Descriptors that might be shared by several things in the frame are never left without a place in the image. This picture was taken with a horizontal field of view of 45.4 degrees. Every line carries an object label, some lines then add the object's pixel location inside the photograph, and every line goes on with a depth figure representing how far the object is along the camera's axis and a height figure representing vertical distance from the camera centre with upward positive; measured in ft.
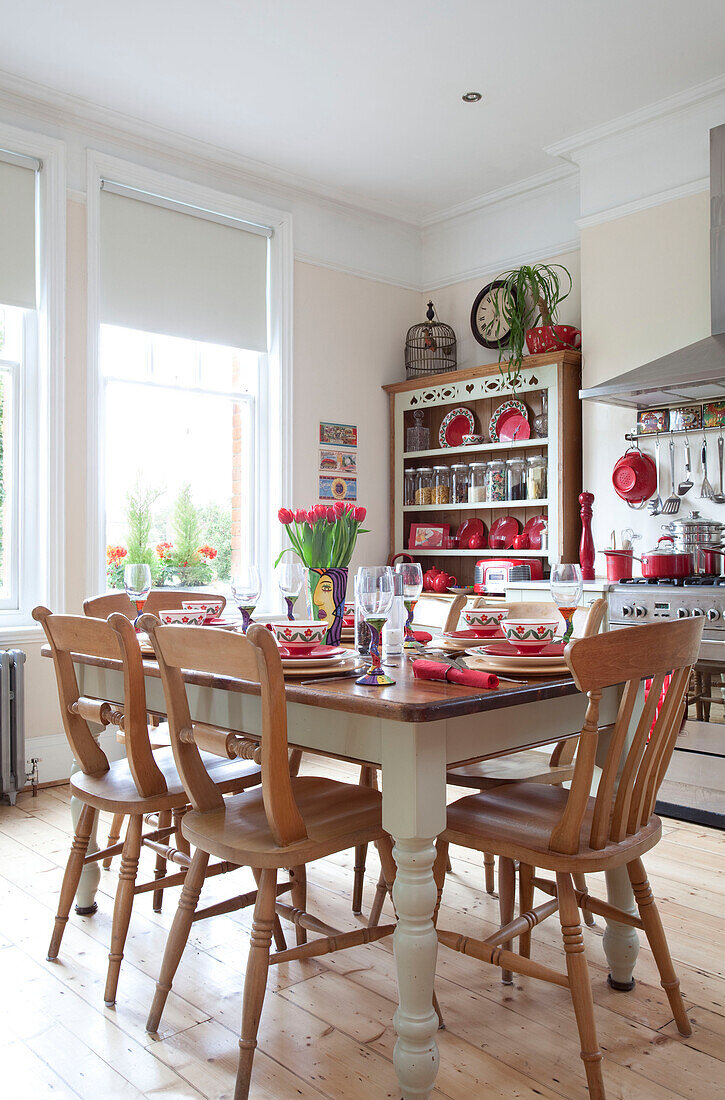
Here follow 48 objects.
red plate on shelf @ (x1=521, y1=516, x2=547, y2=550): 14.40 +0.33
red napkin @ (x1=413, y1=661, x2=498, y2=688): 4.97 -0.74
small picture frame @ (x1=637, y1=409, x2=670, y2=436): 12.78 +1.89
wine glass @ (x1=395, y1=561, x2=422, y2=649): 6.79 -0.25
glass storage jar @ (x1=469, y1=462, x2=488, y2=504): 15.17 +1.20
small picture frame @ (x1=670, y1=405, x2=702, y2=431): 12.43 +1.88
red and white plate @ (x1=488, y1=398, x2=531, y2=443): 14.62 +2.18
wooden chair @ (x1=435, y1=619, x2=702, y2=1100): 4.75 -1.74
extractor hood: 11.14 +2.42
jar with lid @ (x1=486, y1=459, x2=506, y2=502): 14.92 +1.18
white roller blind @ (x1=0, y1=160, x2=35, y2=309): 11.96 +4.41
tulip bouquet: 7.35 +0.13
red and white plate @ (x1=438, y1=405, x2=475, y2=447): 15.76 +2.26
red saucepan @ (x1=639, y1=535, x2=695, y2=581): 11.48 -0.20
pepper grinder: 13.02 +0.14
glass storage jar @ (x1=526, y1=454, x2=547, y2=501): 14.34 +1.16
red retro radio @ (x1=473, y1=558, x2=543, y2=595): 13.97 -0.37
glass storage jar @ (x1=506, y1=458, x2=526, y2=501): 14.66 +1.19
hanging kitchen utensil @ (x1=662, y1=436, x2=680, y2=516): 12.55 +0.65
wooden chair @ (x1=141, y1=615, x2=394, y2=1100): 4.89 -1.73
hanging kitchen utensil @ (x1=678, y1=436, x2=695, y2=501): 12.47 +0.95
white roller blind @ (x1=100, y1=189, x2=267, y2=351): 13.06 +4.42
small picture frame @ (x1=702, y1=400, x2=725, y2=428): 12.18 +1.90
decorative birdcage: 16.39 +3.83
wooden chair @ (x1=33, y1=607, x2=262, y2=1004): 6.12 -1.78
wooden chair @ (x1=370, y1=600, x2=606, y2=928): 6.98 -1.86
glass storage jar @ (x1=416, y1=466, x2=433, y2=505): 16.06 +1.22
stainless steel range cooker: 10.54 -2.11
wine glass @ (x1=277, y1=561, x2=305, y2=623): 7.33 -0.24
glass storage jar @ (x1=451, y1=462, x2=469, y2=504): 15.71 +1.23
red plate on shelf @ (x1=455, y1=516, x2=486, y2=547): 15.70 +0.37
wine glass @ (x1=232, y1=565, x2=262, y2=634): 7.23 -0.33
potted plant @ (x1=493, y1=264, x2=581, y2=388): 14.14 +4.06
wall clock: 15.25 +4.14
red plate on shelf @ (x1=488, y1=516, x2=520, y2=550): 15.01 +0.29
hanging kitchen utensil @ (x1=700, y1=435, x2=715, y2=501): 12.26 +0.89
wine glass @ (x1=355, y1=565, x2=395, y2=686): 5.71 -0.31
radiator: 11.33 -2.27
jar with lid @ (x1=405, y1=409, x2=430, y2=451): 16.37 +2.11
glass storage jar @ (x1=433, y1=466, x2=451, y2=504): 15.83 +1.20
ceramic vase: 7.15 -0.37
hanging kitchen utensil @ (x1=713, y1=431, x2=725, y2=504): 12.14 +0.77
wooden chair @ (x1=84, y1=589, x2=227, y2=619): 8.40 -0.53
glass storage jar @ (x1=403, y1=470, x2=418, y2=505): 16.48 +1.20
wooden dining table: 4.66 -1.14
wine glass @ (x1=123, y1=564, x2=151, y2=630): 7.88 -0.27
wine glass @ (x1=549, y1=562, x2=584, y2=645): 6.29 -0.28
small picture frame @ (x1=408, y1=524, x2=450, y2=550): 15.88 +0.26
